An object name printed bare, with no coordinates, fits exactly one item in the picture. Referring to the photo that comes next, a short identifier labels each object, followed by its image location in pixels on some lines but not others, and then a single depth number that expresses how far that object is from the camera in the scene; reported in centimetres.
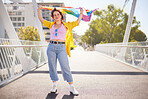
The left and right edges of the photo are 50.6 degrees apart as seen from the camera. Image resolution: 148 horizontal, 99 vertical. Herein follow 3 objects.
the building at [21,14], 6788
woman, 347
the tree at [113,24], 3170
